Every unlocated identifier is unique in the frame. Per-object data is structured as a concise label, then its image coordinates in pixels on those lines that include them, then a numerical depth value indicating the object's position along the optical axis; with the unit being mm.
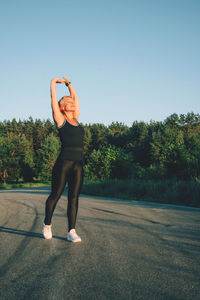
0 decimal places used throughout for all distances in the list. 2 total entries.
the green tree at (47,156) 61625
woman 3844
